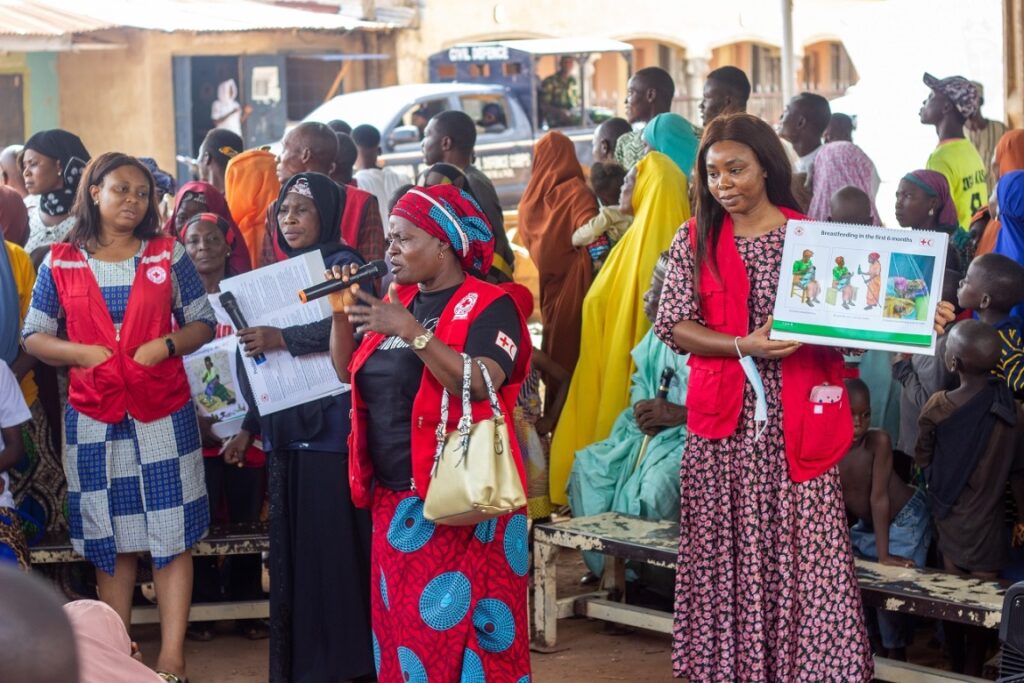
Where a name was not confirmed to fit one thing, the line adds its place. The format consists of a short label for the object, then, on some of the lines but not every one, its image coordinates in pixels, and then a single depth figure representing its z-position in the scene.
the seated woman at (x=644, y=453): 6.08
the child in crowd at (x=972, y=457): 5.02
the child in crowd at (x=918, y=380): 5.36
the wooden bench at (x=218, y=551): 5.89
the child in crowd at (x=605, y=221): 7.01
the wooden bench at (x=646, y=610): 4.80
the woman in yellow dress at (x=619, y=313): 6.54
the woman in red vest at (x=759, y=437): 4.45
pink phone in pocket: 4.46
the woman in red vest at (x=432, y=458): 4.09
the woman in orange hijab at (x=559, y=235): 7.27
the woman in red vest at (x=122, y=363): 5.23
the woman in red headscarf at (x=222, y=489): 6.20
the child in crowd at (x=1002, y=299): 5.11
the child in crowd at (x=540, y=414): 6.47
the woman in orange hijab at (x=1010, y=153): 7.21
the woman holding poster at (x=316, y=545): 5.23
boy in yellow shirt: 7.92
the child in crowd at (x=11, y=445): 5.23
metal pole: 12.14
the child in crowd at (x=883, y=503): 5.26
